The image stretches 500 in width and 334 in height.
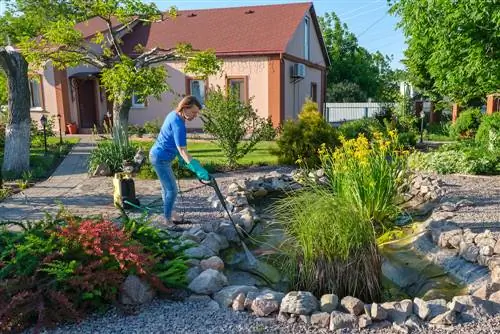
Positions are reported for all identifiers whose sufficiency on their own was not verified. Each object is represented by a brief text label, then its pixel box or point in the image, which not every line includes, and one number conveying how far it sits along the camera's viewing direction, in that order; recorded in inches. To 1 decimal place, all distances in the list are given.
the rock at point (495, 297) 123.5
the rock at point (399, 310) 118.9
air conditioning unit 676.7
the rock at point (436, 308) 118.4
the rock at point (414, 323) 113.9
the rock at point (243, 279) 162.9
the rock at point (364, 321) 116.0
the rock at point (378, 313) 118.6
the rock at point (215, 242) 174.4
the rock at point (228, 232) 191.9
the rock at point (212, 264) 153.2
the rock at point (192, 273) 141.4
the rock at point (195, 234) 174.7
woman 186.5
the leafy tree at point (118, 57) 354.3
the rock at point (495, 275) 134.7
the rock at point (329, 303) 124.1
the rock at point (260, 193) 277.7
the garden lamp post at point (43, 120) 453.6
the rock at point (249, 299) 125.9
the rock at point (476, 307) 117.5
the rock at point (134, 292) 127.0
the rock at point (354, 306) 122.1
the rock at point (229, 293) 129.0
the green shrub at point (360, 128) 491.2
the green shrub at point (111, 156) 351.9
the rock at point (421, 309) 118.2
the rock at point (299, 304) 121.0
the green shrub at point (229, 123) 359.6
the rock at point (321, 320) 117.6
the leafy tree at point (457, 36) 269.3
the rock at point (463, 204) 226.8
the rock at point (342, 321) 115.6
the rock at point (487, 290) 129.9
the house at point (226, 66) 645.9
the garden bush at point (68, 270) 116.4
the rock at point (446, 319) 114.7
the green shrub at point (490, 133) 358.4
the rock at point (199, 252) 157.9
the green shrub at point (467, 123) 622.2
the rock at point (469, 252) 159.0
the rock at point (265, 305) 122.3
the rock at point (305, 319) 119.2
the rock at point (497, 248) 156.0
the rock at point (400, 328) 112.3
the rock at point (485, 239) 161.0
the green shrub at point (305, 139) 367.2
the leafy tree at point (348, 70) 1211.9
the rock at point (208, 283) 135.4
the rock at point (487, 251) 156.2
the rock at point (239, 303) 125.4
